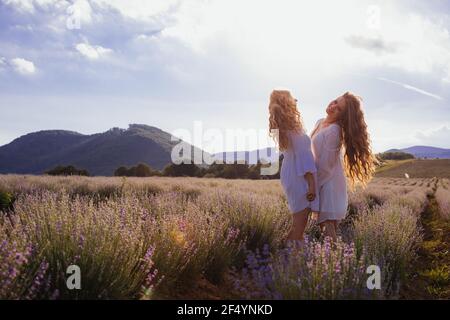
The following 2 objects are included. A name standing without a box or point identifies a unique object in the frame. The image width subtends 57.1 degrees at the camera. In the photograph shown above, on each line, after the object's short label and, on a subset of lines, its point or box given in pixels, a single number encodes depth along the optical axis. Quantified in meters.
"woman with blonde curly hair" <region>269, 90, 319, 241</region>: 4.09
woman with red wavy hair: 4.30
